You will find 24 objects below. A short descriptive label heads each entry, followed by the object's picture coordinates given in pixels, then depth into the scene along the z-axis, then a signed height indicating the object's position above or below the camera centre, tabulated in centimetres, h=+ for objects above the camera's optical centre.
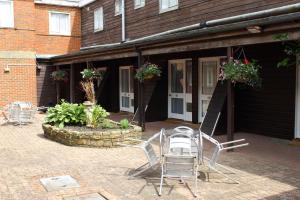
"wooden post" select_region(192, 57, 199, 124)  1253 -21
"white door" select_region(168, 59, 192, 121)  1312 -19
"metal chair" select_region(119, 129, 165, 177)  610 -120
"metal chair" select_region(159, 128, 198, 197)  545 -113
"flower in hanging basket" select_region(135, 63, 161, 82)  1114 +37
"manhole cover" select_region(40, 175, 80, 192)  586 -157
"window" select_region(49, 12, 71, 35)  2017 +330
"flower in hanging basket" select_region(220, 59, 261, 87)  777 +26
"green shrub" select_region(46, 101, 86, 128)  1037 -86
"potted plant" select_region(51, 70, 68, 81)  1841 +47
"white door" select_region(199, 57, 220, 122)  1187 +15
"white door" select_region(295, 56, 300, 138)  943 -59
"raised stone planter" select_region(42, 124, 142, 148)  909 -127
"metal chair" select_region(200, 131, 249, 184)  606 -119
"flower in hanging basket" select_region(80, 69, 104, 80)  1566 +44
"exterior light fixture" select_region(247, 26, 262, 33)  702 +103
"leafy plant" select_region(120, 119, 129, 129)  969 -101
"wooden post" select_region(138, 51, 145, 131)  1155 -41
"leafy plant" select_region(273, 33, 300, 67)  401 +38
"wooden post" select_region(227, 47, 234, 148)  830 -58
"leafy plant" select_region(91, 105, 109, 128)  993 -82
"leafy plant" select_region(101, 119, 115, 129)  986 -105
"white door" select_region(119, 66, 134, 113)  1673 -20
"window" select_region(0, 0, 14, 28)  1669 +312
